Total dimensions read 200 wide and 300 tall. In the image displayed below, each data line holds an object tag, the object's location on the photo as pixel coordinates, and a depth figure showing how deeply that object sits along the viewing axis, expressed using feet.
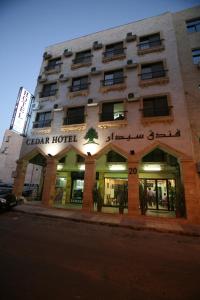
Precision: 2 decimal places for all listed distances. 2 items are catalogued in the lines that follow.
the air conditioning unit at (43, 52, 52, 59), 62.17
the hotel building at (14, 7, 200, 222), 37.88
